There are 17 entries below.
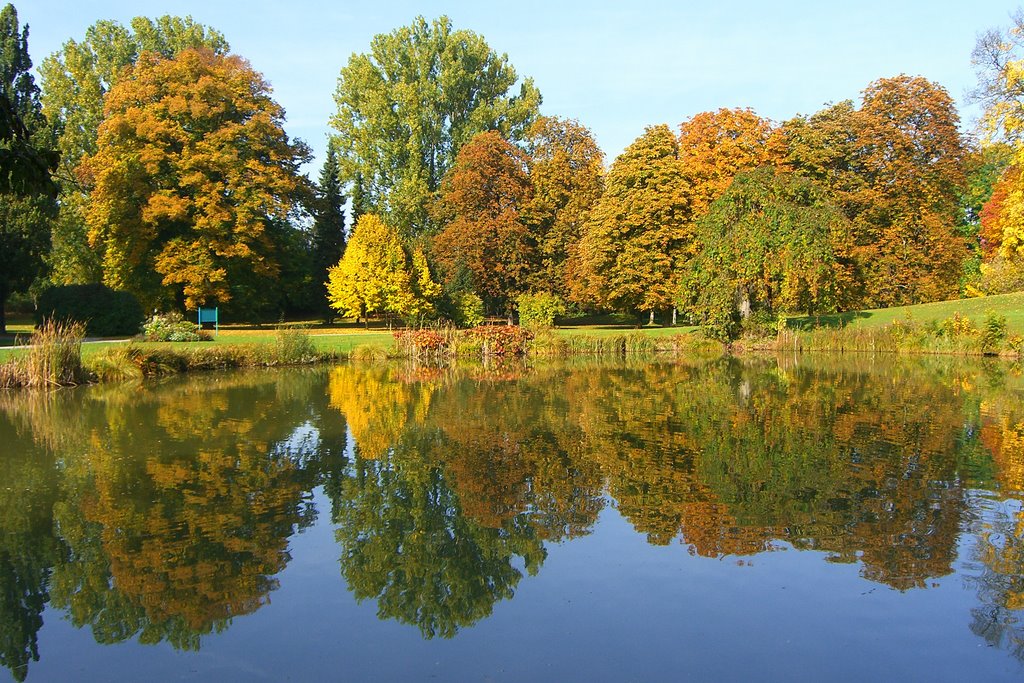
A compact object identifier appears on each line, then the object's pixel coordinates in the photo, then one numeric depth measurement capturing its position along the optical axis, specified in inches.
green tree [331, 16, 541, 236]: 1964.8
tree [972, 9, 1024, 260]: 1186.0
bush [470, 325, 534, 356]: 1201.4
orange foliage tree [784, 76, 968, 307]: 1507.1
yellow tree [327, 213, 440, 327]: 1587.1
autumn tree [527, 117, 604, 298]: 1694.1
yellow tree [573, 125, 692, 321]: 1477.6
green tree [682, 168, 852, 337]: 1290.6
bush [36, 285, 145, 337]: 1179.9
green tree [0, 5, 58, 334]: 1214.3
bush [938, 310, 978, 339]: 1168.7
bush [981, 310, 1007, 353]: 1125.1
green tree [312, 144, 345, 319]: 1908.2
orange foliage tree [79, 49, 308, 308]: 1344.7
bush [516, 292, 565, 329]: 1561.8
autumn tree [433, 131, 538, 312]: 1673.2
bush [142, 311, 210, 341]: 1080.9
